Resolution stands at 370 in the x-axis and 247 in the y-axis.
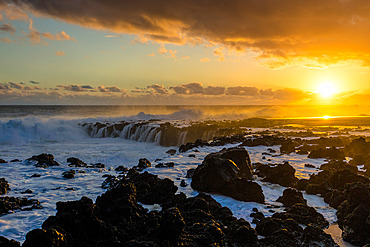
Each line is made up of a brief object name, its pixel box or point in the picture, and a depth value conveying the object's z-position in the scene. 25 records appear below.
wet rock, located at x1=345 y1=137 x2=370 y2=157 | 24.15
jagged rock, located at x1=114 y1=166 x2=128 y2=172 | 20.05
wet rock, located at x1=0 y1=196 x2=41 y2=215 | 10.41
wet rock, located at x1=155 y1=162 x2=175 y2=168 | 19.08
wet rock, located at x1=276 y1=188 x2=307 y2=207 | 11.33
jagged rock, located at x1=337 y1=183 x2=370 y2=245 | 8.02
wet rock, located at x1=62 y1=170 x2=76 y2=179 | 16.75
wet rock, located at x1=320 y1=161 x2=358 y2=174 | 17.38
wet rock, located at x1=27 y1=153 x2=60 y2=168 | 20.42
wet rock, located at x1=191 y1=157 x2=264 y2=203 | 12.15
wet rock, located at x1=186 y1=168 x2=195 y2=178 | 16.16
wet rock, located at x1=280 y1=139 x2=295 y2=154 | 25.98
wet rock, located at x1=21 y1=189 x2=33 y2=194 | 13.19
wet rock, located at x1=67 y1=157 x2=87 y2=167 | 21.42
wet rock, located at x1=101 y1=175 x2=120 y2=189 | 14.23
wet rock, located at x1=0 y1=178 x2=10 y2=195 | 13.10
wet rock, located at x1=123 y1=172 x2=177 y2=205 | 11.46
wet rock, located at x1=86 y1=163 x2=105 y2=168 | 21.45
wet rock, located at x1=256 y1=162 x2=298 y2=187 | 14.95
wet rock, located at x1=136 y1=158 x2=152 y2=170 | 20.30
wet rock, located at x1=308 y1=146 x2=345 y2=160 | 22.49
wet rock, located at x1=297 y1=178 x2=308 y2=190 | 14.18
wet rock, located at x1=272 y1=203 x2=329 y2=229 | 9.41
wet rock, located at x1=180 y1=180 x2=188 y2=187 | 14.27
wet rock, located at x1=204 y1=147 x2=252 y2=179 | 16.02
